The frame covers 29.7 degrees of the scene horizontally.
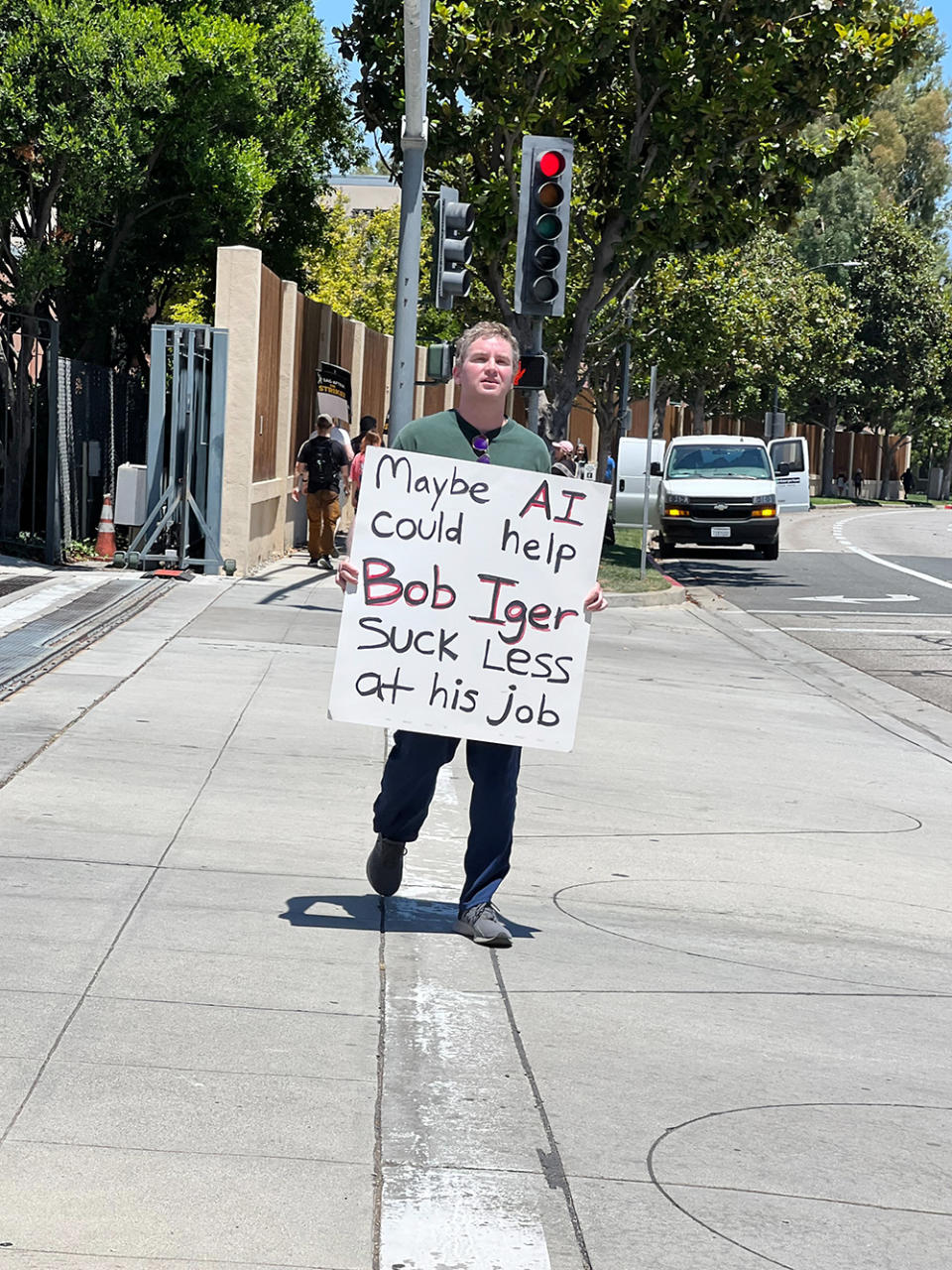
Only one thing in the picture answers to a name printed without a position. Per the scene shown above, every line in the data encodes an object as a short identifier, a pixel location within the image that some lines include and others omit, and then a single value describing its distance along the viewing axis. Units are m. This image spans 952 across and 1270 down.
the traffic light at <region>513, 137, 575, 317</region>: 15.84
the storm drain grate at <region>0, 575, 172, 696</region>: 11.47
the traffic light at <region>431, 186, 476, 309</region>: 17.75
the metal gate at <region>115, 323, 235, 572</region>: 19.53
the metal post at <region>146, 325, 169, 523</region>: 19.42
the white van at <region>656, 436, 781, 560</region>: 29.95
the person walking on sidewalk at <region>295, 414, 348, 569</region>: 20.73
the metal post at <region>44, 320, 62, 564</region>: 19.03
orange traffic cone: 20.08
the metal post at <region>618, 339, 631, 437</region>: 24.27
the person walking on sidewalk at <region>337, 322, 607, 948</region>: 5.86
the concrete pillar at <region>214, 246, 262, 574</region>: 20.08
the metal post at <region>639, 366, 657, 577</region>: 21.70
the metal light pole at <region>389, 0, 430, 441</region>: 16.58
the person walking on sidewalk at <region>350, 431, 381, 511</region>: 19.03
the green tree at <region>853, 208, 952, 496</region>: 75.62
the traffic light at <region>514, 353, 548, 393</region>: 18.05
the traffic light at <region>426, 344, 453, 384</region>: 18.09
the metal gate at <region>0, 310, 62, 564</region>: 19.41
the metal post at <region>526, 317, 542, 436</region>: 17.97
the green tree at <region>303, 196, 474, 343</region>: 55.06
